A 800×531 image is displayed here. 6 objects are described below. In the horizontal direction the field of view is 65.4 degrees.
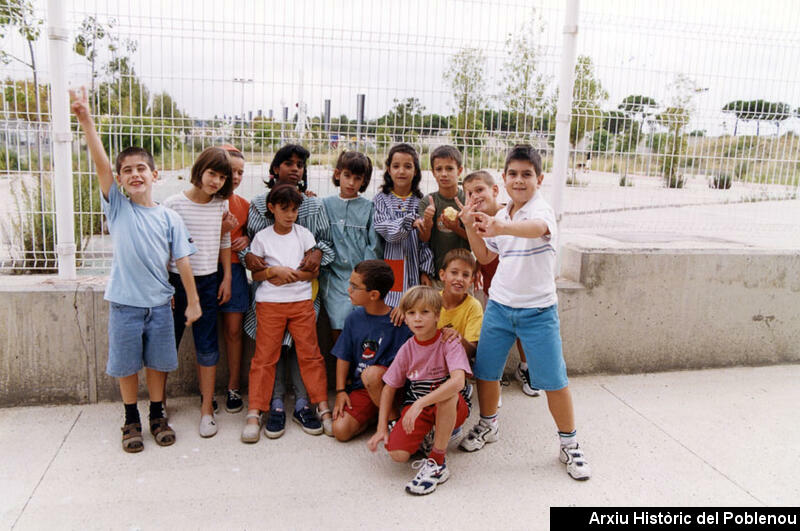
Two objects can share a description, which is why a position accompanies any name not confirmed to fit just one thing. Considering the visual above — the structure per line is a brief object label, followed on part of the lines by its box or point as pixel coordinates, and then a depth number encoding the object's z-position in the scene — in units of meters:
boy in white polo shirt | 3.04
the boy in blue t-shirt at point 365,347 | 3.31
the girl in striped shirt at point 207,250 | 3.29
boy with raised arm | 3.08
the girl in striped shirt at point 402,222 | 3.61
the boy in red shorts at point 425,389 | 2.96
